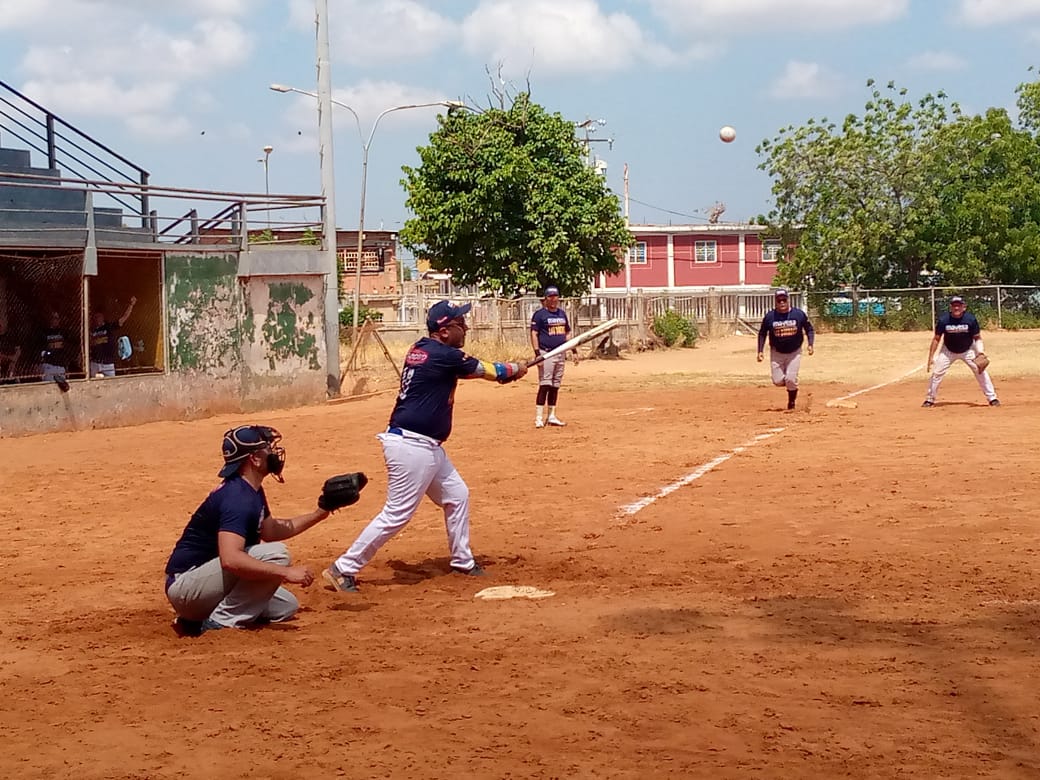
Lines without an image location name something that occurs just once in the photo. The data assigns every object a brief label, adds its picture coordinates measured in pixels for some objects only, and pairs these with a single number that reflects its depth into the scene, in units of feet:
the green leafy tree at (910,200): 165.07
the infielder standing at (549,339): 59.82
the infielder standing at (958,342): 63.62
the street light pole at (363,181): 112.76
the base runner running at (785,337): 64.28
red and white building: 261.85
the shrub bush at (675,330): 139.85
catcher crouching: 23.65
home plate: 26.99
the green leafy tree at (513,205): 122.42
